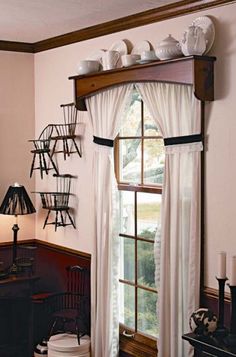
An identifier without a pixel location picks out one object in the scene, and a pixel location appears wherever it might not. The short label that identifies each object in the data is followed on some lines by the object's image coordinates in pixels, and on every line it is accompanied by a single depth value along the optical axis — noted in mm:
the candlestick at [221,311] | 3508
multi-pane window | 4512
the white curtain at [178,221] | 3959
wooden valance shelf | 3781
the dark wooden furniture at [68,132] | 5301
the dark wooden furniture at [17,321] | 5402
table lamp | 5480
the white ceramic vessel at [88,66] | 4730
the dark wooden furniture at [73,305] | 5055
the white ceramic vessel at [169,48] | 3924
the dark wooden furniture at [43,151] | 5645
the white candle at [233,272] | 3471
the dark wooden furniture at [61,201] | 5410
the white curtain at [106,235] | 4734
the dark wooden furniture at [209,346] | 3357
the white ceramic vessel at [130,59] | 4387
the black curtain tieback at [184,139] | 3941
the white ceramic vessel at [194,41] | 3732
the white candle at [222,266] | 3529
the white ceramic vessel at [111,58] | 4590
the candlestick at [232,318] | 3445
